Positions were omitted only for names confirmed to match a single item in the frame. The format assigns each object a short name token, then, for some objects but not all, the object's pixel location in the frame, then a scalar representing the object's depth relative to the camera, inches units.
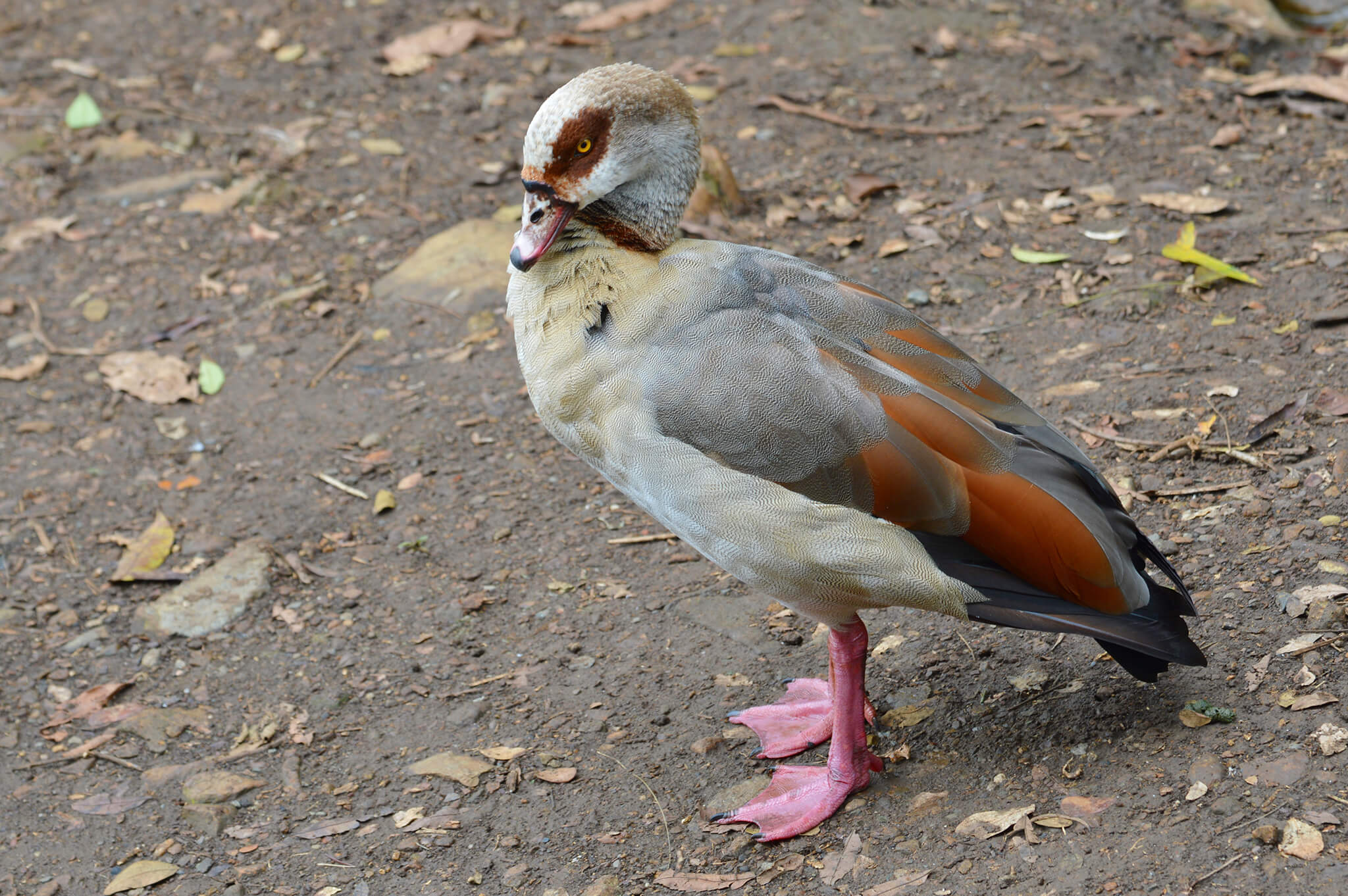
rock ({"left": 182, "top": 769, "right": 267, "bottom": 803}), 146.9
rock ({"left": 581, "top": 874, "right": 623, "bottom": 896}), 125.9
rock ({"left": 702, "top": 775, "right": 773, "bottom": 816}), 137.3
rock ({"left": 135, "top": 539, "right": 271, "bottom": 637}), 177.5
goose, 121.0
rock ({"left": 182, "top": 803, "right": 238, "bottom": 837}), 142.9
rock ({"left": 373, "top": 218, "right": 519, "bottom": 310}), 239.1
